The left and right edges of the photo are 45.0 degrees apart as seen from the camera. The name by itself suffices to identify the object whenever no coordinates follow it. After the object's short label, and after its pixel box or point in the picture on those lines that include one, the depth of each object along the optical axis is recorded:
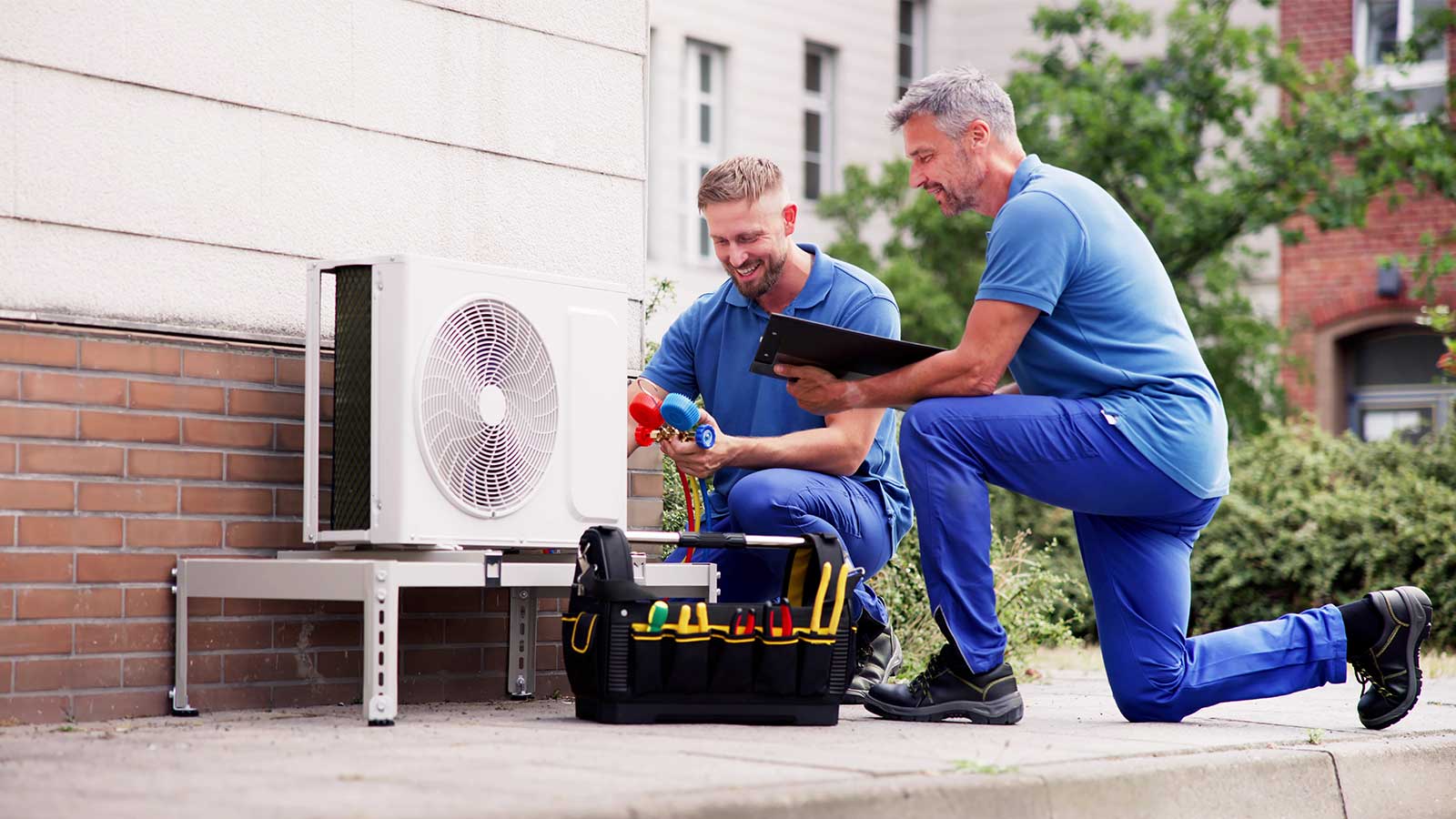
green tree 13.99
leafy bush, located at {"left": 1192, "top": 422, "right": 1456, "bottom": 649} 9.21
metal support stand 3.79
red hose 4.96
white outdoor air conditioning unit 3.98
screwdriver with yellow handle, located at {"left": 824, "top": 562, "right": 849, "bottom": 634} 4.10
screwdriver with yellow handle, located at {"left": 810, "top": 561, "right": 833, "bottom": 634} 4.06
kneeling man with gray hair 4.26
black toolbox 3.92
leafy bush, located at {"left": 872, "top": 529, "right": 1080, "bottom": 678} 6.74
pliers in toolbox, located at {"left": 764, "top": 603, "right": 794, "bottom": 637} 4.01
